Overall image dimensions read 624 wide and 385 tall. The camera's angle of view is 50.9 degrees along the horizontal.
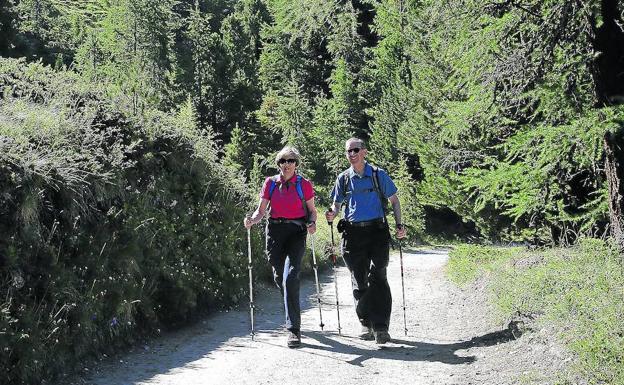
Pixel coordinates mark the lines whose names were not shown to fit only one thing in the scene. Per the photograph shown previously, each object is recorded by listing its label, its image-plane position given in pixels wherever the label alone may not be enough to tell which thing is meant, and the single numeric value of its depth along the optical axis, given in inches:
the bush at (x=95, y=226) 261.0
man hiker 319.6
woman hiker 328.2
